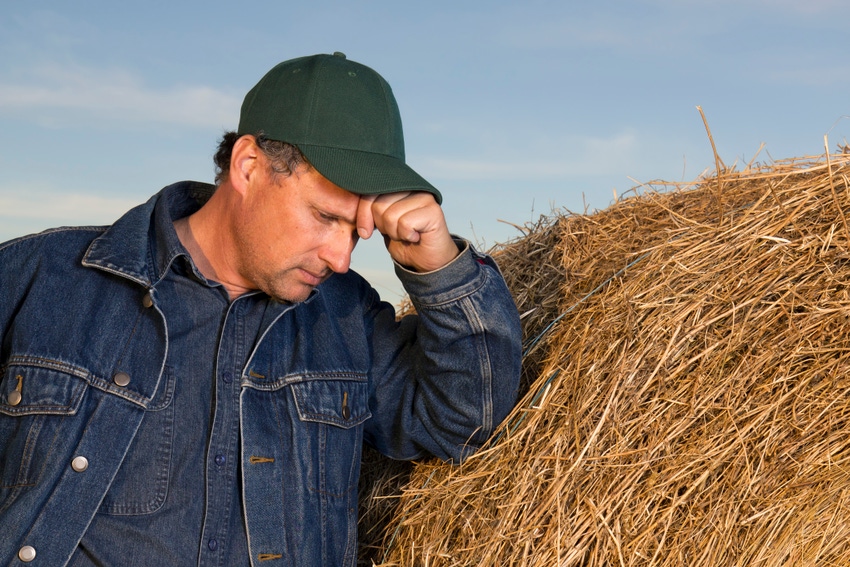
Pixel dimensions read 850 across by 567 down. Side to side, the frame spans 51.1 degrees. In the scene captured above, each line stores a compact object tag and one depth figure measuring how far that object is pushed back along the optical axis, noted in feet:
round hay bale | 6.44
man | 6.40
